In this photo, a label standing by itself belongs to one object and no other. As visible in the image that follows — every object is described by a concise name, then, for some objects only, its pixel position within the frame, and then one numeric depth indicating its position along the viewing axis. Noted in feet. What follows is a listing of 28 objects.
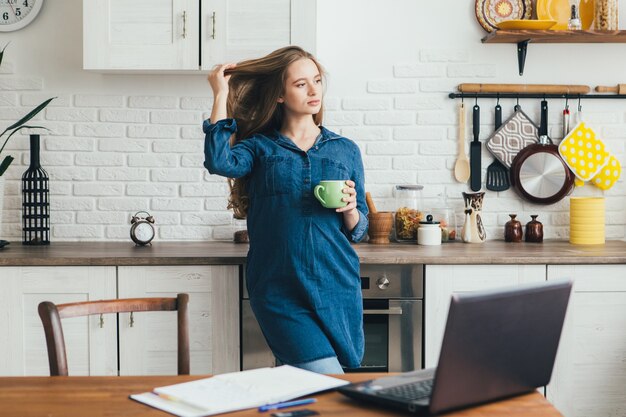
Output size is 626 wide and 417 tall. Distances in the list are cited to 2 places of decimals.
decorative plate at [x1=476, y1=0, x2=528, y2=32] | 13.84
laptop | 4.87
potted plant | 12.64
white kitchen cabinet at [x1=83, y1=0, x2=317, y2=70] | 12.41
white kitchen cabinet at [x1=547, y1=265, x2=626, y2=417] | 11.84
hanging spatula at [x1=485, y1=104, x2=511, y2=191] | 14.05
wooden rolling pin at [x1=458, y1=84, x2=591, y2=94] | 13.82
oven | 11.71
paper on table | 5.34
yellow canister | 13.43
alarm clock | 12.92
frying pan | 13.91
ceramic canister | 13.21
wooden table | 5.30
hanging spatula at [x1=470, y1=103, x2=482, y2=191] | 13.88
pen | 5.35
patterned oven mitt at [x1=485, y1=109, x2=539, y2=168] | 13.91
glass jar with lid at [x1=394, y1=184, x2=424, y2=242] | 13.52
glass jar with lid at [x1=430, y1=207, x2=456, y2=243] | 13.56
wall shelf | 13.05
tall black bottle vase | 13.44
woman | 9.52
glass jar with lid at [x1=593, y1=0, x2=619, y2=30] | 13.44
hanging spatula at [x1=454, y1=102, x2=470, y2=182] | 13.89
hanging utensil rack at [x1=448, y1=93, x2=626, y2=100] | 13.89
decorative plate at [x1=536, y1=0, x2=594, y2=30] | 13.66
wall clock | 13.70
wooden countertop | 11.59
